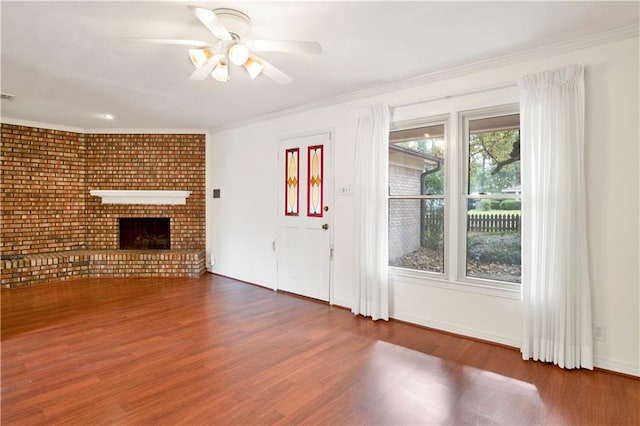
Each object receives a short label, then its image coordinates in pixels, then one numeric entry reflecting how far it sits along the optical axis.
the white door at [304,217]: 4.34
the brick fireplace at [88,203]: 5.17
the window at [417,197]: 3.48
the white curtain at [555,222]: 2.60
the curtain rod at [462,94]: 3.01
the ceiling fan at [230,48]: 2.14
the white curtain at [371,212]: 3.64
